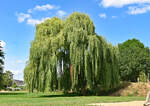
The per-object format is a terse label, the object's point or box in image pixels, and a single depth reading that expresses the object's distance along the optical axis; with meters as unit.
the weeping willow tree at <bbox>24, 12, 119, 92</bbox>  21.58
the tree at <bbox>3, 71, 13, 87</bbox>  70.09
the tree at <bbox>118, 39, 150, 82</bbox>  41.94
